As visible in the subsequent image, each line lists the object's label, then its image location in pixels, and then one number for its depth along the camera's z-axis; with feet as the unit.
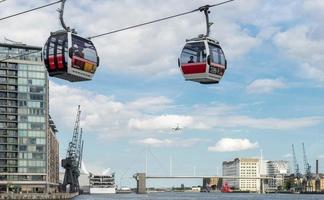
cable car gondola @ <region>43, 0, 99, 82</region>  95.71
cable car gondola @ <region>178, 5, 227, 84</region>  96.68
